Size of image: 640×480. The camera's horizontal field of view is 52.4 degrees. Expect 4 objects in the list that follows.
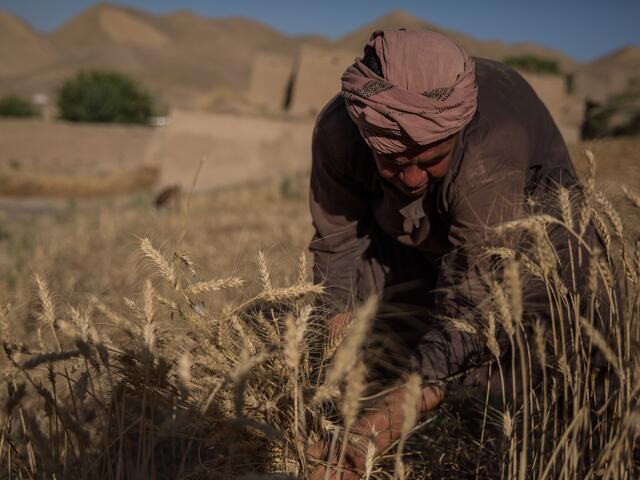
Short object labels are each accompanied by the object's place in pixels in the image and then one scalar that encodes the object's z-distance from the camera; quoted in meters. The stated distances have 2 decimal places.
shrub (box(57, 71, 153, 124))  23.22
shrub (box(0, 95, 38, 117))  24.03
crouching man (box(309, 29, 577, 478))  1.62
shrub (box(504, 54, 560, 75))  23.97
